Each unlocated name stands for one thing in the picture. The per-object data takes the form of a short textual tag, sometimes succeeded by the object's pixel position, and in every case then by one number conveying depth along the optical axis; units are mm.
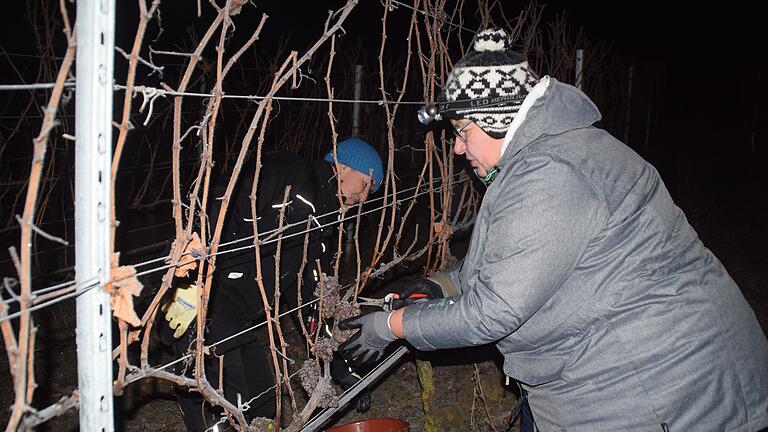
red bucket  2361
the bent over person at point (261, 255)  2520
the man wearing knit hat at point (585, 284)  1483
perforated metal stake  1085
